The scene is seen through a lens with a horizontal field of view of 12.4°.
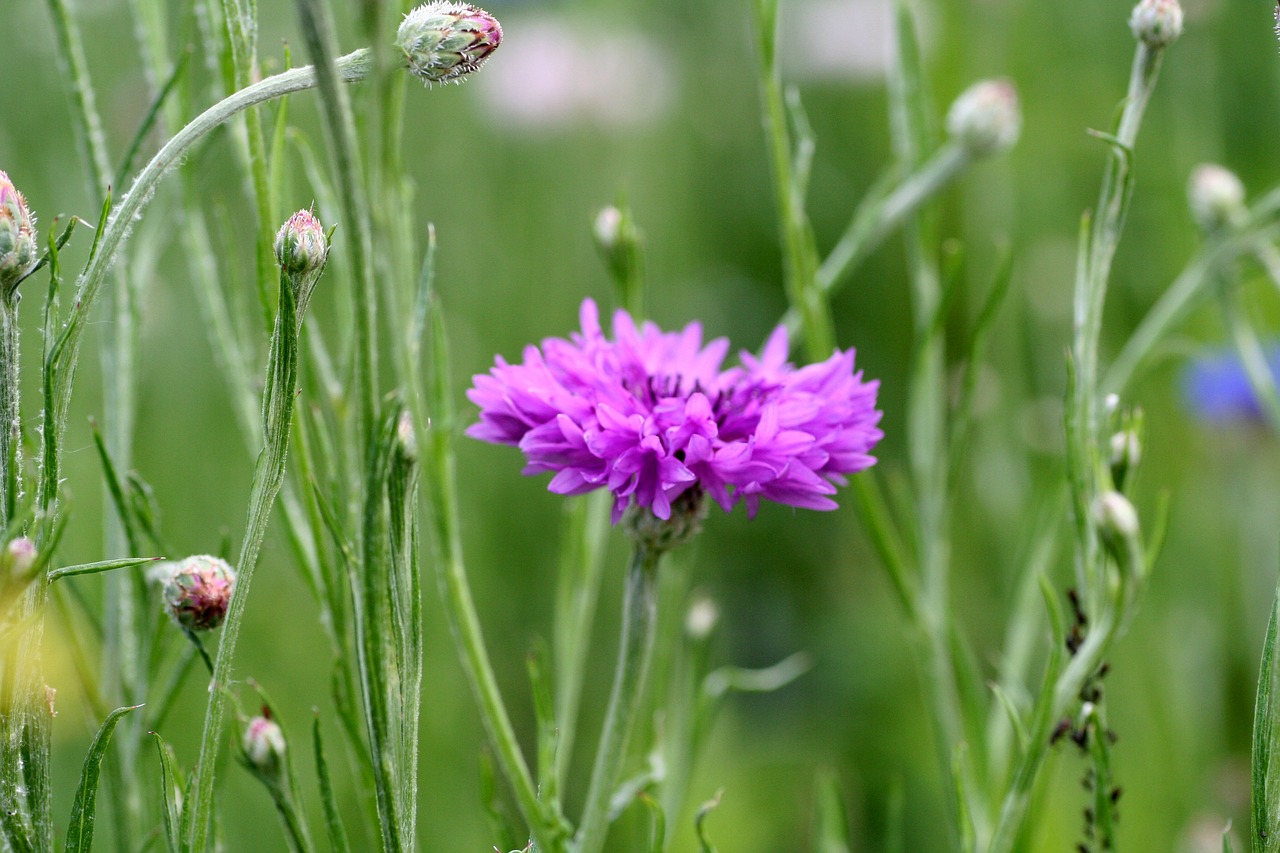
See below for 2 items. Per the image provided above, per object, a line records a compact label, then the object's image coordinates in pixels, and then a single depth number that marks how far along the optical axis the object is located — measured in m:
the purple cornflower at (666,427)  0.70
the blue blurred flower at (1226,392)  1.36
